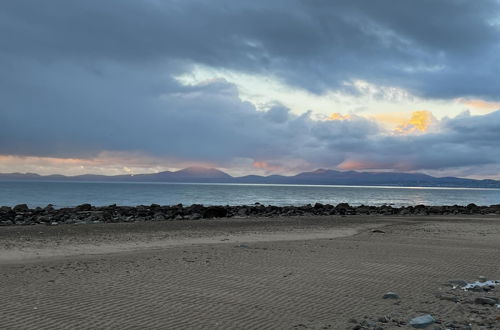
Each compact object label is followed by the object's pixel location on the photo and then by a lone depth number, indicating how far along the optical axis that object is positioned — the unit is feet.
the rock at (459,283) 32.40
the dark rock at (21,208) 121.90
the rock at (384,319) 23.32
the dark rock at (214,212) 117.91
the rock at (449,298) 27.81
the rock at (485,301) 26.61
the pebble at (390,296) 28.45
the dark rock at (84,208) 131.48
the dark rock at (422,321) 22.35
